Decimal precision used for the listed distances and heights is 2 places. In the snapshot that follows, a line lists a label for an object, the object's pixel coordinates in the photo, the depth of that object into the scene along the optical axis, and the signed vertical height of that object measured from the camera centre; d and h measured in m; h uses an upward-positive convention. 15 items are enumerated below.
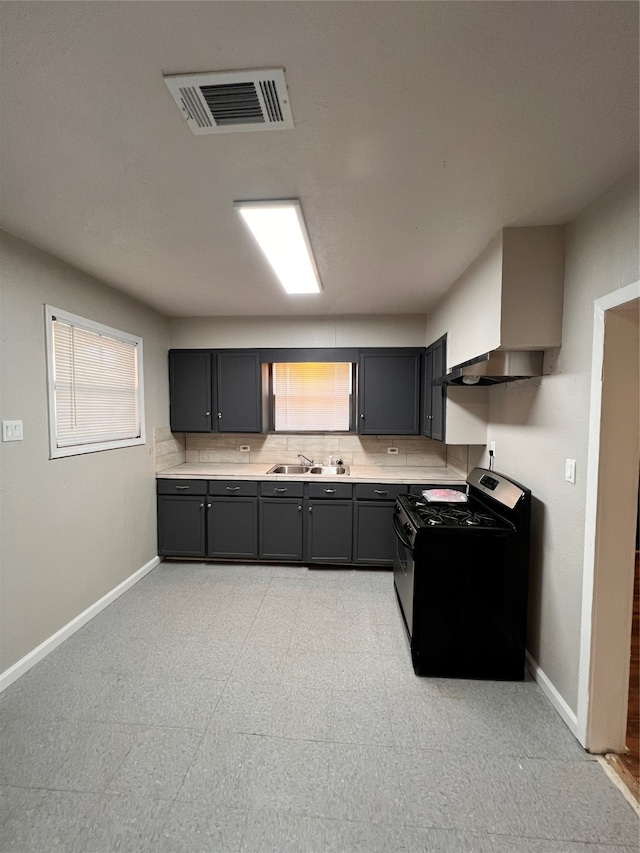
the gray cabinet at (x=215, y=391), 3.63 +0.18
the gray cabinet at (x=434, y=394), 2.93 +0.14
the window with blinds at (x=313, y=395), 3.87 +0.15
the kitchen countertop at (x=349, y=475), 3.19 -0.65
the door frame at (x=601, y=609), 1.51 -0.90
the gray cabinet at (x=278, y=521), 3.24 -1.11
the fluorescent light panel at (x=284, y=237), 1.64 +0.97
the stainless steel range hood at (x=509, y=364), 1.90 +0.26
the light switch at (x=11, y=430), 1.88 -0.14
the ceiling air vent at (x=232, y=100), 1.00 +0.98
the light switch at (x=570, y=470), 1.67 -0.30
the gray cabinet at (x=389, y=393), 3.52 +0.17
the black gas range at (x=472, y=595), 1.98 -1.11
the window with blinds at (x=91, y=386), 2.26 +0.16
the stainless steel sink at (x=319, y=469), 3.70 -0.68
